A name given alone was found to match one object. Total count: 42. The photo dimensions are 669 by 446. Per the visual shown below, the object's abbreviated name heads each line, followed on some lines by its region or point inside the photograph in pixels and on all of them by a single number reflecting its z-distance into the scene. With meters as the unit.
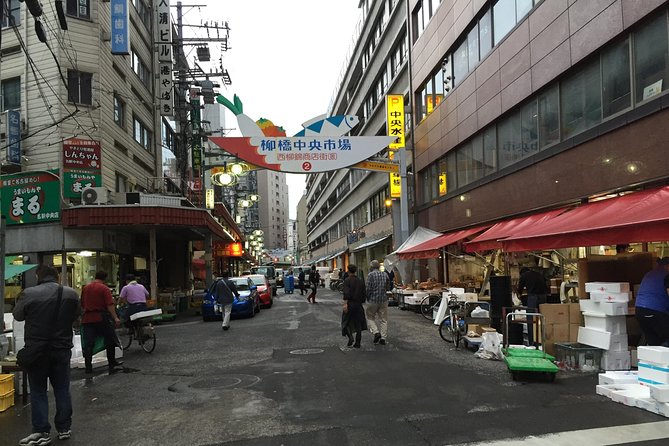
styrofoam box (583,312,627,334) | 8.37
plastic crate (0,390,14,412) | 7.03
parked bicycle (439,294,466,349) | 11.14
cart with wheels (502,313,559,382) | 7.62
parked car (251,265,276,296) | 39.71
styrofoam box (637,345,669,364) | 6.33
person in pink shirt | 12.12
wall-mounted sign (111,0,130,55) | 20.78
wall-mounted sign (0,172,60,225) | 19.44
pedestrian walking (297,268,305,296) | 36.88
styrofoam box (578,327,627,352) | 8.33
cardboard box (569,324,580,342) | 9.16
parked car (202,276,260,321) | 19.34
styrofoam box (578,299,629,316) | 8.28
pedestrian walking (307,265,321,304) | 26.16
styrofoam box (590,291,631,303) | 8.40
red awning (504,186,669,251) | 7.40
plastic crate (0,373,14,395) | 7.06
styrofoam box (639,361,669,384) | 6.29
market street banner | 19.94
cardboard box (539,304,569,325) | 9.12
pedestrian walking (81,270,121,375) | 9.53
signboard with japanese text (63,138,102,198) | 19.34
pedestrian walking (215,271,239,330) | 15.76
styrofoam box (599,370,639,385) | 6.95
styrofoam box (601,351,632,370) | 8.36
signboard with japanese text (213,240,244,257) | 38.88
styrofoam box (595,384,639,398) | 6.72
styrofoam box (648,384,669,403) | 5.95
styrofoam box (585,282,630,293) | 8.43
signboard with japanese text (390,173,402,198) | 28.45
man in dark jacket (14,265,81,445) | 5.67
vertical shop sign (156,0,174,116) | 27.14
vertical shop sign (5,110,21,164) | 18.78
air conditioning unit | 19.41
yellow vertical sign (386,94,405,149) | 26.25
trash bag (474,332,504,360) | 9.66
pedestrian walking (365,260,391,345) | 11.74
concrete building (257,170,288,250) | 151.12
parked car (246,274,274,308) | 24.03
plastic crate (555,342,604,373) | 8.49
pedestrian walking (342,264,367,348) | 11.44
